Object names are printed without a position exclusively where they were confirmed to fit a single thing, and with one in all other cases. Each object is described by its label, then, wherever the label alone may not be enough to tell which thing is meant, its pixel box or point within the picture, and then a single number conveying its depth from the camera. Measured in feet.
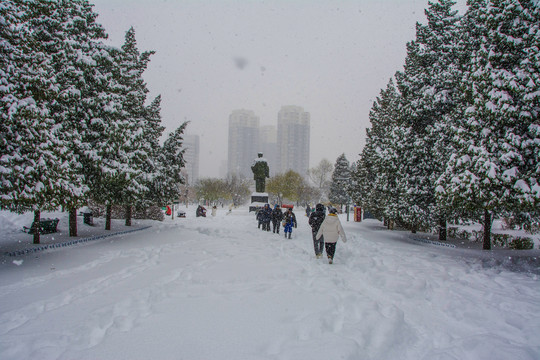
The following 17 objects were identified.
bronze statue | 127.85
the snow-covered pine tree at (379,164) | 59.36
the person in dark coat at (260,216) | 69.64
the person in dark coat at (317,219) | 35.20
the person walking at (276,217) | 60.64
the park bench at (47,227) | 47.88
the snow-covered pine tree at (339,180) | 180.75
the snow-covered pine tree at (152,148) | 67.97
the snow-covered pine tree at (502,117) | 31.42
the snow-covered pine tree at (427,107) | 51.08
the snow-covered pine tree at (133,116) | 51.44
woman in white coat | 30.99
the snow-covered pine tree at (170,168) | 75.72
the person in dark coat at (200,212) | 123.34
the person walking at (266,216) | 67.31
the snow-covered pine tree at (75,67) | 41.34
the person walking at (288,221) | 52.95
